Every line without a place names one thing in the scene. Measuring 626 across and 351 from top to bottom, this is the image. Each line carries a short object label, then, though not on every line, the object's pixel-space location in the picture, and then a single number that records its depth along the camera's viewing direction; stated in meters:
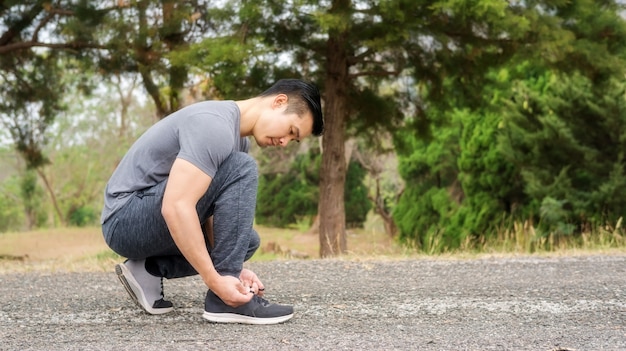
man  2.35
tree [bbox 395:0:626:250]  8.24
